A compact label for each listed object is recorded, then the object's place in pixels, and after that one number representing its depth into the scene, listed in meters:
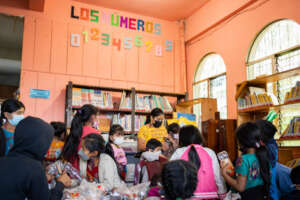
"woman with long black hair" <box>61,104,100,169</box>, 2.35
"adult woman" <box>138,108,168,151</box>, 3.60
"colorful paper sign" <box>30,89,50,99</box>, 5.14
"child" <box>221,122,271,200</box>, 2.08
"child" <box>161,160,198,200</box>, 1.36
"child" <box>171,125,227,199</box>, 2.13
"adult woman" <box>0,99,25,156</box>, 2.39
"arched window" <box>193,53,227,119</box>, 5.45
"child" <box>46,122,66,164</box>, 2.57
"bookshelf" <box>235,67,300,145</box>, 3.70
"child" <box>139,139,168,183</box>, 2.50
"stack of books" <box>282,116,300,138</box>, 3.61
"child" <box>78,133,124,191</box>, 2.22
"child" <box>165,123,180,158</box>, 3.39
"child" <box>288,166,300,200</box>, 2.13
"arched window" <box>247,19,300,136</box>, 4.13
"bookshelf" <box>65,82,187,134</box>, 5.00
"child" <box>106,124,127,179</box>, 2.78
